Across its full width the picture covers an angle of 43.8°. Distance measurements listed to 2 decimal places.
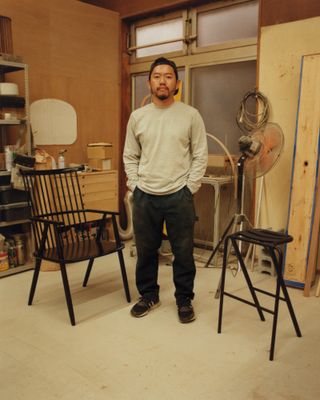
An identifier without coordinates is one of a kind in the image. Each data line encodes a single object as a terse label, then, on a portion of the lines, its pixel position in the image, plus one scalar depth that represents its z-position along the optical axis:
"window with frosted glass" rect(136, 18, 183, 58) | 4.29
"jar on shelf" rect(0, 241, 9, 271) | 3.41
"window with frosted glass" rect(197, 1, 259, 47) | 3.71
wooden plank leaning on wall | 3.05
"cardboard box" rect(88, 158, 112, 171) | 4.23
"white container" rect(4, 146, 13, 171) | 3.37
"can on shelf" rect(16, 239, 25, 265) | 3.55
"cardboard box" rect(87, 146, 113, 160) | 4.20
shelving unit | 3.37
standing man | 2.50
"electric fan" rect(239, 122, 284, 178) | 3.01
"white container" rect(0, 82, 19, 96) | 3.34
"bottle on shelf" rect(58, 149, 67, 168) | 3.92
